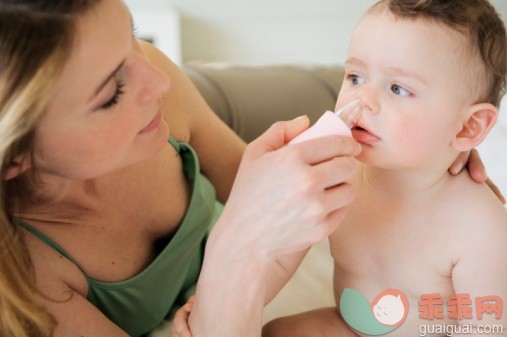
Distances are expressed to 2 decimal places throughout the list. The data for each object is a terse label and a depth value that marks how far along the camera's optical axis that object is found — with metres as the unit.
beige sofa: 1.72
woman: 0.76
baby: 0.84
